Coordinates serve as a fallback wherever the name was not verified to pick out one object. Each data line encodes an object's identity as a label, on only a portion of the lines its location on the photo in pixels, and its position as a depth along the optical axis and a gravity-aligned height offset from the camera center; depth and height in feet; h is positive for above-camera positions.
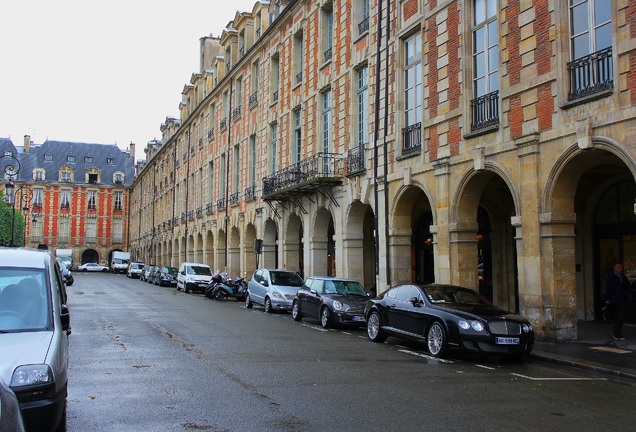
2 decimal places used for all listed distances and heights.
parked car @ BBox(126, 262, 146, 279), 195.79 -5.04
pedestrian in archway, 43.80 -3.23
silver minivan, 16.08 -2.39
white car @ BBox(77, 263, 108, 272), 262.61 -5.42
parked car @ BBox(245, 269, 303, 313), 68.90 -4.12
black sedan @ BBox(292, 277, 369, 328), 53.52 -4.40
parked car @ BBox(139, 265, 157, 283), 163.20 -5.13
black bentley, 36.11 -4.33
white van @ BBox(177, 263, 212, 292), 115.96 -4.40
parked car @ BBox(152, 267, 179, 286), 142.82 -5.20
